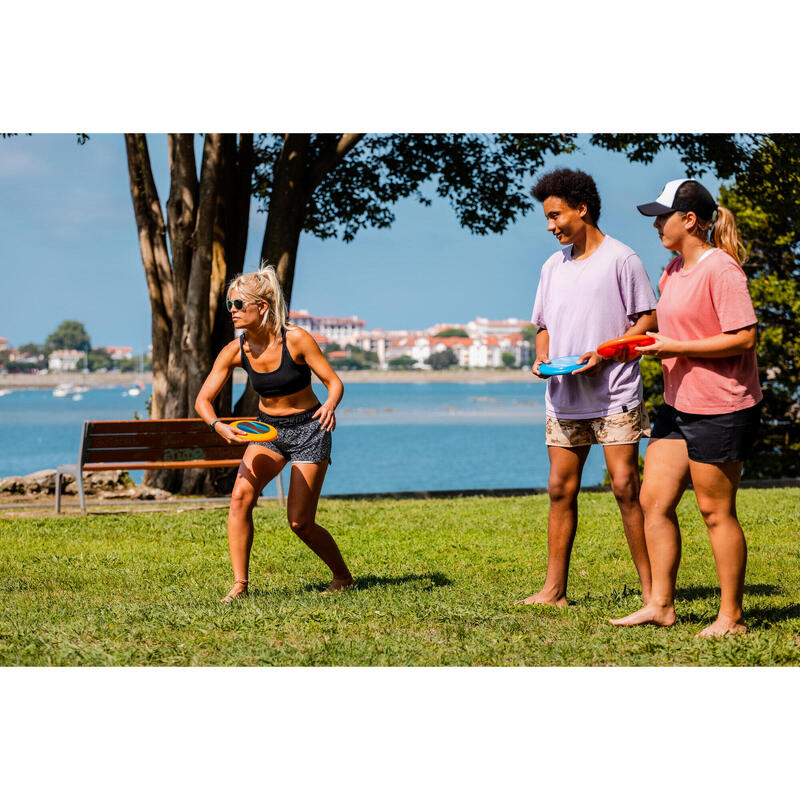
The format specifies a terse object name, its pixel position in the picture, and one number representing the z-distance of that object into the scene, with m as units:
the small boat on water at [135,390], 130.10
